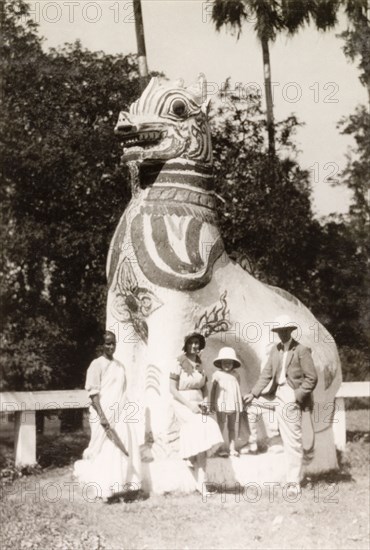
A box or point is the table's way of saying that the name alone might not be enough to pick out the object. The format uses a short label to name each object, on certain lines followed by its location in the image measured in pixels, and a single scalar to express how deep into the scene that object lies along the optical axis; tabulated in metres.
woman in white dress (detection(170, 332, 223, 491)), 8.38
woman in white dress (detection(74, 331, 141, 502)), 8.28
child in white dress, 8.91
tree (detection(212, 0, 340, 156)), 15.17
